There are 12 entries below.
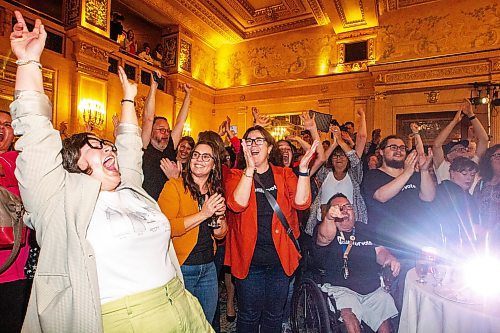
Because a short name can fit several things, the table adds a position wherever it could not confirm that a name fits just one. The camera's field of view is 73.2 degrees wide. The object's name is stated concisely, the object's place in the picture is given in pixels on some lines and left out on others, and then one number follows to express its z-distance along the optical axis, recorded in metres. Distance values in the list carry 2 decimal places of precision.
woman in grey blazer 1.27
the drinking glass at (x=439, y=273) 2.08
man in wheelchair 2.71
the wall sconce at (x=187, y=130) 11.18
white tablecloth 1.67
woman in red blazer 2.48
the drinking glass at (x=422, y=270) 2.18
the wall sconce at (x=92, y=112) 7.76
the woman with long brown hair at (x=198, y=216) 2.24
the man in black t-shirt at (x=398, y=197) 3.01
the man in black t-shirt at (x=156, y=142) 2.88
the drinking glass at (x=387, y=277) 2.85
